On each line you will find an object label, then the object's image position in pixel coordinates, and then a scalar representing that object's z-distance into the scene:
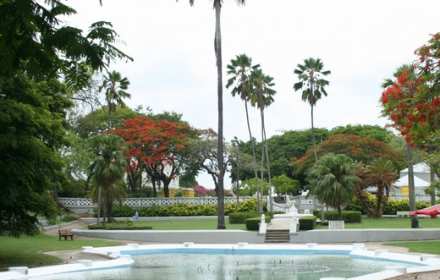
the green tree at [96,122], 56.53
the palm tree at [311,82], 50.88
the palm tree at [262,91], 49.81
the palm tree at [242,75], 48.91
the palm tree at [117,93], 49.94
